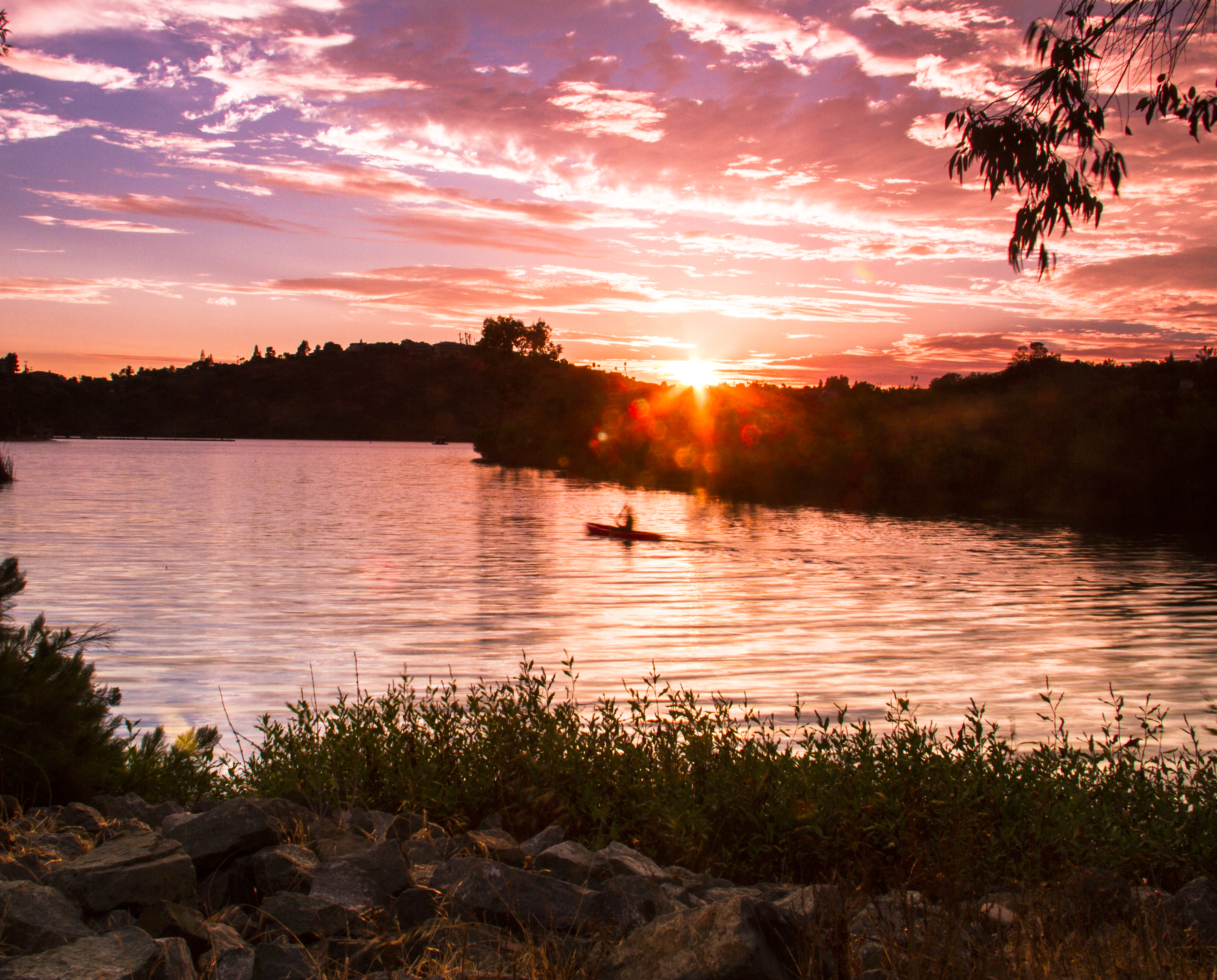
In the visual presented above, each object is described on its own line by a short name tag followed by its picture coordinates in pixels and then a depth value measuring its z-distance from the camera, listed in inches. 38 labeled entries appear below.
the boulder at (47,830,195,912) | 167.8
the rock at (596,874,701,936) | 178.2
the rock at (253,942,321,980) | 148.9
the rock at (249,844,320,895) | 186.7
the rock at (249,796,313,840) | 217.9
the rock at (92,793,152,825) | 242.1
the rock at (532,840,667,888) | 200.5
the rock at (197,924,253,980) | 147.6
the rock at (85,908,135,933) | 161.0
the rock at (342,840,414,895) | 188.4
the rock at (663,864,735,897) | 211.6
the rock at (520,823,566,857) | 223.9
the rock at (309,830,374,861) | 204.5
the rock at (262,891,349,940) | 167.6
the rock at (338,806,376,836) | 226.2
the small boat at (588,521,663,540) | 1380.4
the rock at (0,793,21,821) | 215.2
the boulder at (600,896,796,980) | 145.5
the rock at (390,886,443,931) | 178.5
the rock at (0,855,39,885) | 178.2
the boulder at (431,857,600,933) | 177.3
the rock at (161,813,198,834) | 210.7
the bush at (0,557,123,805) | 237.6
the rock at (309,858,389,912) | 177.5
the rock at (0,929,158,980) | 134.3
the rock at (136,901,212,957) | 160.9
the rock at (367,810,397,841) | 224.2
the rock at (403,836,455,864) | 205.9
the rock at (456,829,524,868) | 207.5
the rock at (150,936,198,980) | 142.8
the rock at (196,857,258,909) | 186.5
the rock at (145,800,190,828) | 239.5
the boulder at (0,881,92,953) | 146.3
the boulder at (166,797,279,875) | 192.2
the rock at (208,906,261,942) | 172.1
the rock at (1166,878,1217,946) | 189.5
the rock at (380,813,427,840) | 228.1
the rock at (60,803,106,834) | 221.8
